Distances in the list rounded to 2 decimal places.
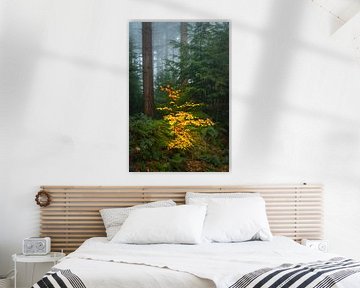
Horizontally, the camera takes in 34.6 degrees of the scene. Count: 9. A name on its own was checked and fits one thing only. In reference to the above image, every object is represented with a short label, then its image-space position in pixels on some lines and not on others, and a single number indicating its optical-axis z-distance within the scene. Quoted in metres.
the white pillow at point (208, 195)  5.34
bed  3.31
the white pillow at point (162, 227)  4.80
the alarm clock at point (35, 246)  5.14
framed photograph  5.56
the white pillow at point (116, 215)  5.09
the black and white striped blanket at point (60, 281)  3.30
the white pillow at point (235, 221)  4.96
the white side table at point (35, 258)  5.02
